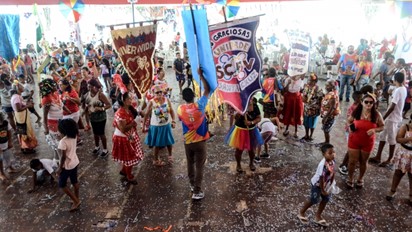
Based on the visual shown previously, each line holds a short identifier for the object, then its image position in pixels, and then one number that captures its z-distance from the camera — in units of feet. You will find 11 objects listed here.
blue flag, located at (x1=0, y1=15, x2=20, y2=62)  30.22
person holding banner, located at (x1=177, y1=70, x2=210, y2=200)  15.46
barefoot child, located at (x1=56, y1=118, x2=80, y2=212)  14.80
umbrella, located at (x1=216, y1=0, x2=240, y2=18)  40.56
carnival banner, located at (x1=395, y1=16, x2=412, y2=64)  25.08
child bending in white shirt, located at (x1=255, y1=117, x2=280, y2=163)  20.35
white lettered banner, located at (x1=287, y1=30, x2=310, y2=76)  22.99
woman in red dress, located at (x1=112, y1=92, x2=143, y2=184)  16.84
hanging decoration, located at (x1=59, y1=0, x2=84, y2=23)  38.35
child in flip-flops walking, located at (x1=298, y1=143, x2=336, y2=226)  13.38
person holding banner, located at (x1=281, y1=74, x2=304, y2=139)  23.92
